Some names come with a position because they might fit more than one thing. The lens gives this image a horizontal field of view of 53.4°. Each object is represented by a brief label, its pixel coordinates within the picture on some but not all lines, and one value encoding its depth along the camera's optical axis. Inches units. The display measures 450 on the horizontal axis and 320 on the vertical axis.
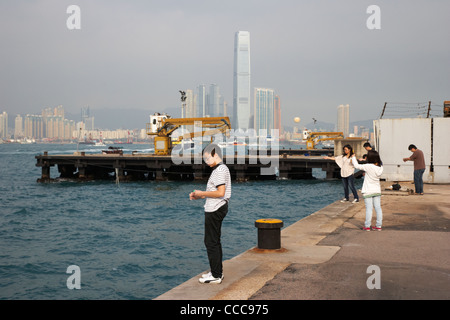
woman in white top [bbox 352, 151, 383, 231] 398.3
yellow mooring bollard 338.3
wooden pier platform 1690.3
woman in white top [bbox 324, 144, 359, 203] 553.7
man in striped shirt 254.2
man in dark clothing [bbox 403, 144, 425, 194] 653.3
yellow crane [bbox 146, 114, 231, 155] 1769.2
